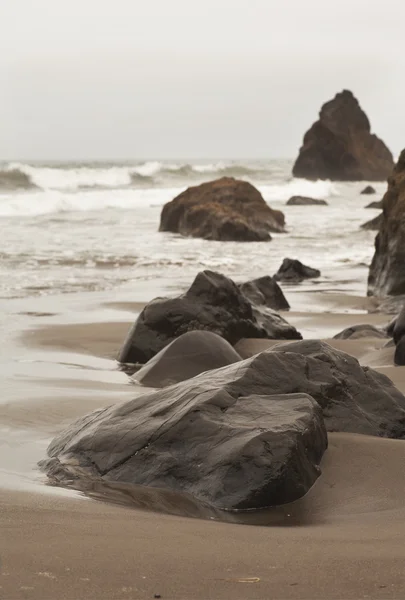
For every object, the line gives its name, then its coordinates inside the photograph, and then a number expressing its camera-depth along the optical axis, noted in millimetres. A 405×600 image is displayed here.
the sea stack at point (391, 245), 10227
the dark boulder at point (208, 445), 2854
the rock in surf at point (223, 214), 18453
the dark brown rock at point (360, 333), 6914
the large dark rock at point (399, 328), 5773
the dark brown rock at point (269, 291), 8849
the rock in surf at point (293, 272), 11867
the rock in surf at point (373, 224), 19181
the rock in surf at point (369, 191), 41931
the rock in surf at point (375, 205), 27944
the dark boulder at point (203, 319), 6207
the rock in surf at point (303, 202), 31406
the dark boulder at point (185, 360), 5199
